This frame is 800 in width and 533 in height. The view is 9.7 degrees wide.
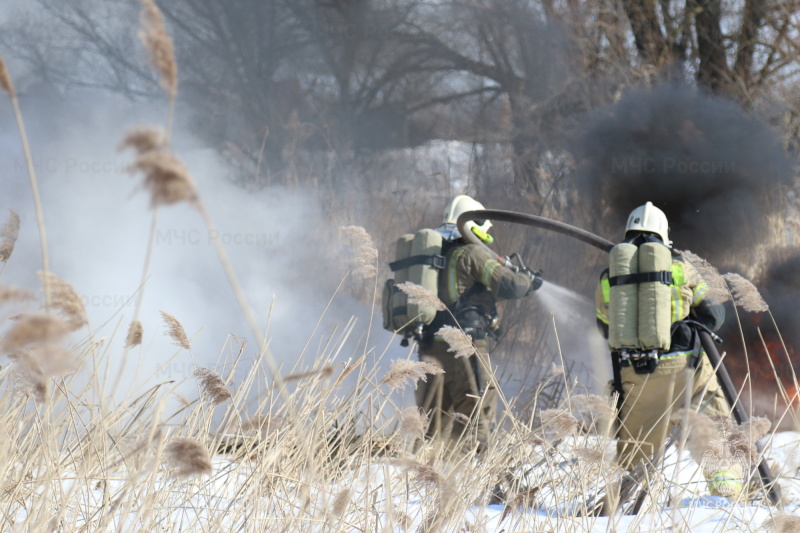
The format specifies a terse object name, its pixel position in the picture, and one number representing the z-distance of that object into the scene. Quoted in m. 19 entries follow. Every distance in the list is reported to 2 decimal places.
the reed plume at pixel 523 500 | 21.76
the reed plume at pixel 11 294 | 11.41
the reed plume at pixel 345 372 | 21.67
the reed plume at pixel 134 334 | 16.83
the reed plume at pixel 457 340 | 21.86
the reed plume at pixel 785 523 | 17.70
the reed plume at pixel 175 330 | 19.63
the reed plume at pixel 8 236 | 20.81
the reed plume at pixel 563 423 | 21.73
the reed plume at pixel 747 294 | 22.24
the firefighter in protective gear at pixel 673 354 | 23.91
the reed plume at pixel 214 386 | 18.71
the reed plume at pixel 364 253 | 22.31
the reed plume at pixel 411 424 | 21.19
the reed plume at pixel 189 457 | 12.36
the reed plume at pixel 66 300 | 12.71
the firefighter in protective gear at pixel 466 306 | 24.72
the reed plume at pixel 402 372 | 20.77
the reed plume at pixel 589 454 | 21.56
